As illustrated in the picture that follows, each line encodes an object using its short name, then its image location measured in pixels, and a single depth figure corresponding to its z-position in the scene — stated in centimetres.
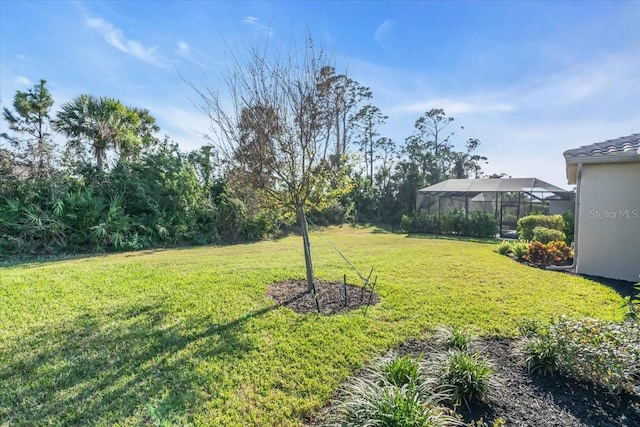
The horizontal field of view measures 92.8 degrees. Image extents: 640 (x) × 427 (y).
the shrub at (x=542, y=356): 299
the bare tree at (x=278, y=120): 489
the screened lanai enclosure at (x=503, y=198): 1591
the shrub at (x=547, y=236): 976
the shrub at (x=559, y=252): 828
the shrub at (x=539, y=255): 835
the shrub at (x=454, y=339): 342
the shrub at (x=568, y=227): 1051
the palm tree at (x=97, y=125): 1269
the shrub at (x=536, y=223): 1169
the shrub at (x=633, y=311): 290
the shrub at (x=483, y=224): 1580
